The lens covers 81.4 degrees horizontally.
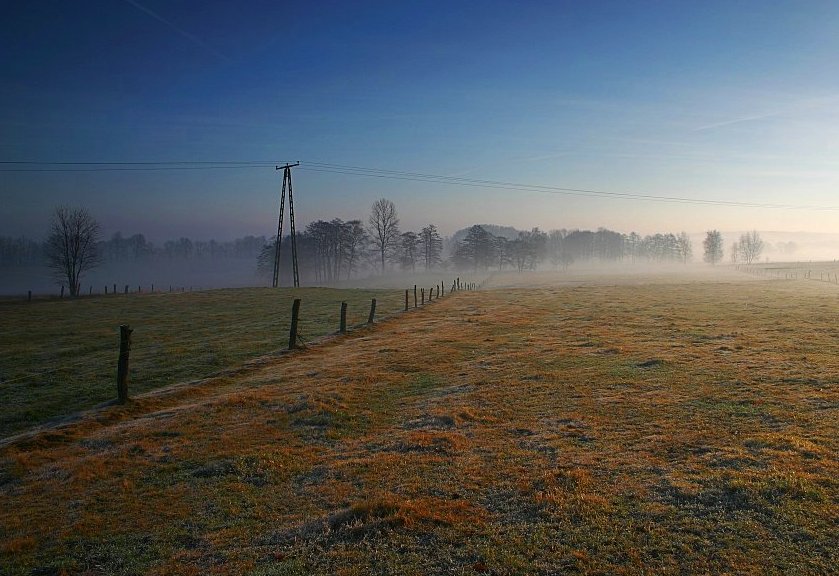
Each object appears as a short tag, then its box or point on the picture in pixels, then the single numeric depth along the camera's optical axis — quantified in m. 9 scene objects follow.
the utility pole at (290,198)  64.19
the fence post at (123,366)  15.41
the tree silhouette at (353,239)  125.75
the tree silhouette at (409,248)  141.62
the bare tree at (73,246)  80.00
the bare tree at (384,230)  121.50
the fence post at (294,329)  24.17
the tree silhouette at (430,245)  144.50
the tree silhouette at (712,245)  189.00
